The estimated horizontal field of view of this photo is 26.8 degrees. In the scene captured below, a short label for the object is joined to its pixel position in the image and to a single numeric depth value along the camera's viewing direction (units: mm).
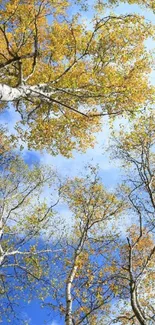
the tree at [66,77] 12516
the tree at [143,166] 12616
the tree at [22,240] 14953
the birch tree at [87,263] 11212
